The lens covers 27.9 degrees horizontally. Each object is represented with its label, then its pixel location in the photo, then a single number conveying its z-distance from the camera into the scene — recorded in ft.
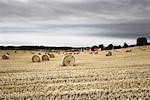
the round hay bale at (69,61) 88.12
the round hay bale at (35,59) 112.77
